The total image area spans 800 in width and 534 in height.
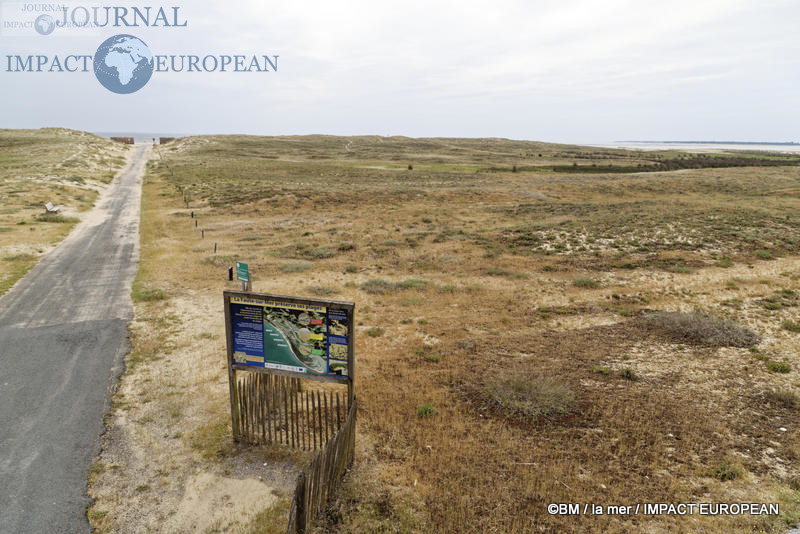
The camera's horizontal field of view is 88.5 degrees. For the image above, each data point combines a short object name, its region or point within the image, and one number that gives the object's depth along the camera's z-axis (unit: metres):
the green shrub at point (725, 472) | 7.55
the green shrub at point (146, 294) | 16.54
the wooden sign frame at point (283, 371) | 7.29
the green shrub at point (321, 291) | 17.81
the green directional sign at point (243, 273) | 8.79
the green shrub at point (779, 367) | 11.39
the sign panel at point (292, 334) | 7.43
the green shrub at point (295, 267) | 21.17
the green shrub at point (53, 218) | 31.31
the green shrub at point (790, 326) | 14.15
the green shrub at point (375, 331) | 14.12
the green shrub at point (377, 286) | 18.47
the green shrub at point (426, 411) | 9.52
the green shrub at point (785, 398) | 9.85
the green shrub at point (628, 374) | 11.15
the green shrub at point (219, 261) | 22.02
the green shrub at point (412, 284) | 19.05
